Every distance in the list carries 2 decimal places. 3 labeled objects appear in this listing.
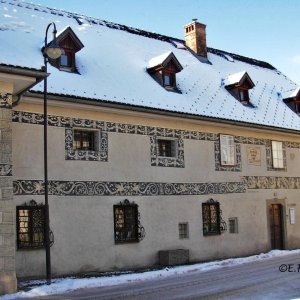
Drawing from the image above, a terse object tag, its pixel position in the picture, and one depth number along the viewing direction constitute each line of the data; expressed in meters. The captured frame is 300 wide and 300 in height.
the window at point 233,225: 21.00
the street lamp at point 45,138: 13.16
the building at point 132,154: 15.15
